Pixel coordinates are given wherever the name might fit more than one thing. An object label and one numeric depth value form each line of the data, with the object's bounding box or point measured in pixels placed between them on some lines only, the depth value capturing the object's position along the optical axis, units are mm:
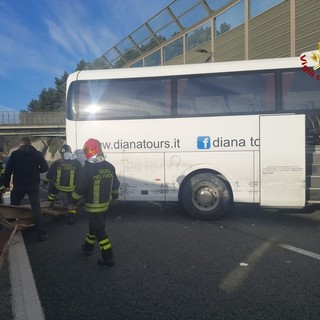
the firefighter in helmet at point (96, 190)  4938
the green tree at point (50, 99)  113375
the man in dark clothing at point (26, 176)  6430
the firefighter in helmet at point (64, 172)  7852
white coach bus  7445
